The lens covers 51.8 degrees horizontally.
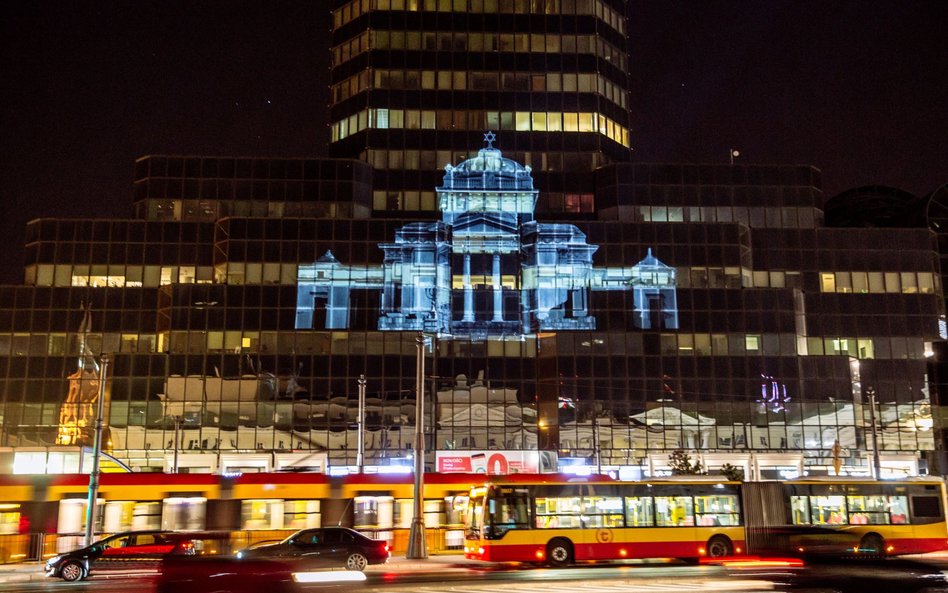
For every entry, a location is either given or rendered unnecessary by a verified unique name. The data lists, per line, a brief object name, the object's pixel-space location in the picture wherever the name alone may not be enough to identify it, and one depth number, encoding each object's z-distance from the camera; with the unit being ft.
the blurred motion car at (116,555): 111.24
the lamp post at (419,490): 130.52
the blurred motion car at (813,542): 54.70
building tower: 317.01
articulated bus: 120.37
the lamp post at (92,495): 132.69
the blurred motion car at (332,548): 110.01
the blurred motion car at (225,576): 53.26
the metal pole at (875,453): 185.42
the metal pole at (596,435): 252.19
